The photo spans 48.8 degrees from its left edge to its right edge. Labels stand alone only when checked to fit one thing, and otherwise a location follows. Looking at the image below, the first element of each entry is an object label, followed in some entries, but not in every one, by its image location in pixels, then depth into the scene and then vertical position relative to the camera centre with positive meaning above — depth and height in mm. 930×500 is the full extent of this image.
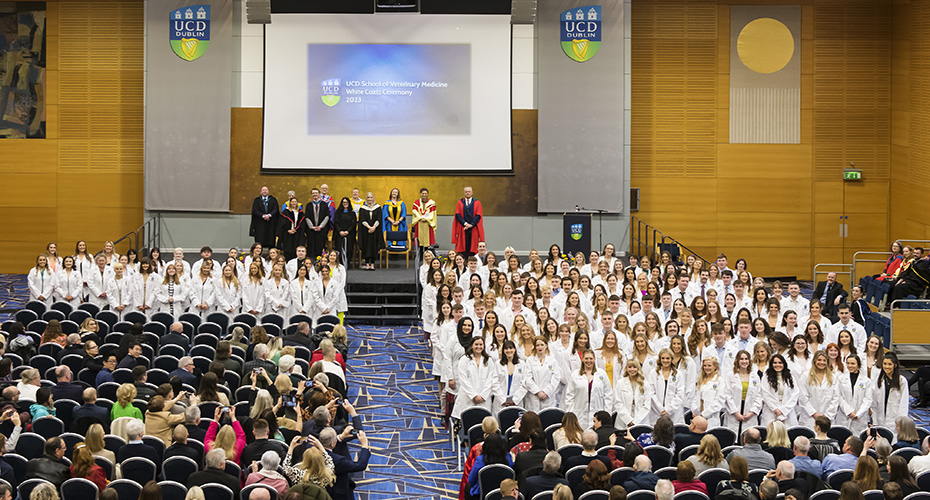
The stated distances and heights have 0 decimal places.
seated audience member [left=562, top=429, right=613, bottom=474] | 8219 -1868
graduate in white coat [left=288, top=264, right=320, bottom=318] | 15047 -1074
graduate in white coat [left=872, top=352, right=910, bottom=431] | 10844 -1795
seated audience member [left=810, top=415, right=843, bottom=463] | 8852 -1905
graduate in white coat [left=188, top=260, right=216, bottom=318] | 15008 -1056
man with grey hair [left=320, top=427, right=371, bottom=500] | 8250 -1978
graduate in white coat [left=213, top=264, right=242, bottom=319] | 15008 -1083
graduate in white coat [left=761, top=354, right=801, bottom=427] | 10625 -1743
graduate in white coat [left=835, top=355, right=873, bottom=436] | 10781 -1780
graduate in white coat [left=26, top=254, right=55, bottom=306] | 15508 -989
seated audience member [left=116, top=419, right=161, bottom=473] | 8188 -1847
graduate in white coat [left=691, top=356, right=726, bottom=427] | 10555 -1731
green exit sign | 21547 +1057
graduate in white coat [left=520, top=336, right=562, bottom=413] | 10914 -1672
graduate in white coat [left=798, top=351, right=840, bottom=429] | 10789 -1779
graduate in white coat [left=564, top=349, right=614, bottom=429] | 10641 -1776
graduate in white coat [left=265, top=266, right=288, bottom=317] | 14969 -1060
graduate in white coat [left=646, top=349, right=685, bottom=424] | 10617 -1702
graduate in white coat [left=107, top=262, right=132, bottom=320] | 15156 -1103
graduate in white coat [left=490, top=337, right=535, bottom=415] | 10891 -1661
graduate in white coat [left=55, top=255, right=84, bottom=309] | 15547 -1016
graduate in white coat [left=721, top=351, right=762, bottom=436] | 10625 -1755
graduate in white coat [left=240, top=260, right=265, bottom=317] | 15016 -1124
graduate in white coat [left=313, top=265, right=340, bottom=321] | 15062 -1093
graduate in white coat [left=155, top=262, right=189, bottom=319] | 14859 -1058
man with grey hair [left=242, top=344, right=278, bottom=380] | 10562 -1490
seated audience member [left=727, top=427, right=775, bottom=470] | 8375 -1883
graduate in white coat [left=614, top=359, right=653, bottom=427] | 10492 -1798
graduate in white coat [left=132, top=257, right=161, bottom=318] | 15055 -1022
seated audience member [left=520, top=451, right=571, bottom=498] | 7711 -1941
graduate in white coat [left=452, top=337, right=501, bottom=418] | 10844 -1649
